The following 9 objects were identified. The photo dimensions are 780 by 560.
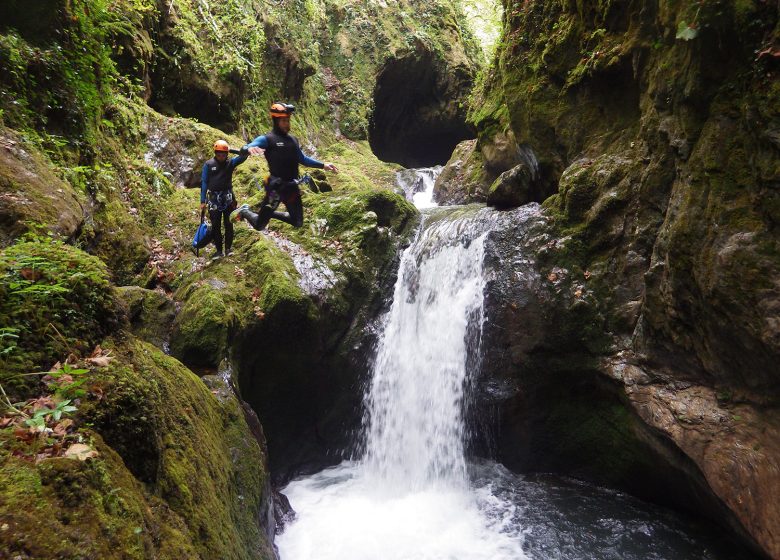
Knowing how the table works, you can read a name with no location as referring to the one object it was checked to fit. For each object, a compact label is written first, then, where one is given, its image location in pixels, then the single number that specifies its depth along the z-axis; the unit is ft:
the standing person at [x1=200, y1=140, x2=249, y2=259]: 22.66
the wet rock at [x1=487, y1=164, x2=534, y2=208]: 30.53
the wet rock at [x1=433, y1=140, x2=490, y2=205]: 42.55
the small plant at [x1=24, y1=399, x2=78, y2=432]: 6.68
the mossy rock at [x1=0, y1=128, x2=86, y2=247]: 13.44
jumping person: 19.35
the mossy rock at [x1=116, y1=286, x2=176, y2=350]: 18.82
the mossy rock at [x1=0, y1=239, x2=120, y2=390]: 7.88
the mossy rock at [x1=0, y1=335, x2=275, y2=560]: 5.77
